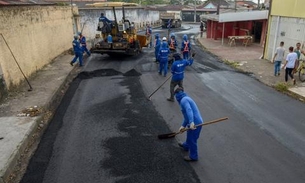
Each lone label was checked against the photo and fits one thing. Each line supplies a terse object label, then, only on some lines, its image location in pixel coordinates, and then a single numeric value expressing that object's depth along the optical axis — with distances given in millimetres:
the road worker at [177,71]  8766
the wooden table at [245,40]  21469
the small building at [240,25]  21250
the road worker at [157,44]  14661
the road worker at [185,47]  14148
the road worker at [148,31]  23731
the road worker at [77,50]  13783
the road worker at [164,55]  11992
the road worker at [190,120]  5254
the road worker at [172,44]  15623
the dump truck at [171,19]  39562
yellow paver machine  15527
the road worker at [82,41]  16734
